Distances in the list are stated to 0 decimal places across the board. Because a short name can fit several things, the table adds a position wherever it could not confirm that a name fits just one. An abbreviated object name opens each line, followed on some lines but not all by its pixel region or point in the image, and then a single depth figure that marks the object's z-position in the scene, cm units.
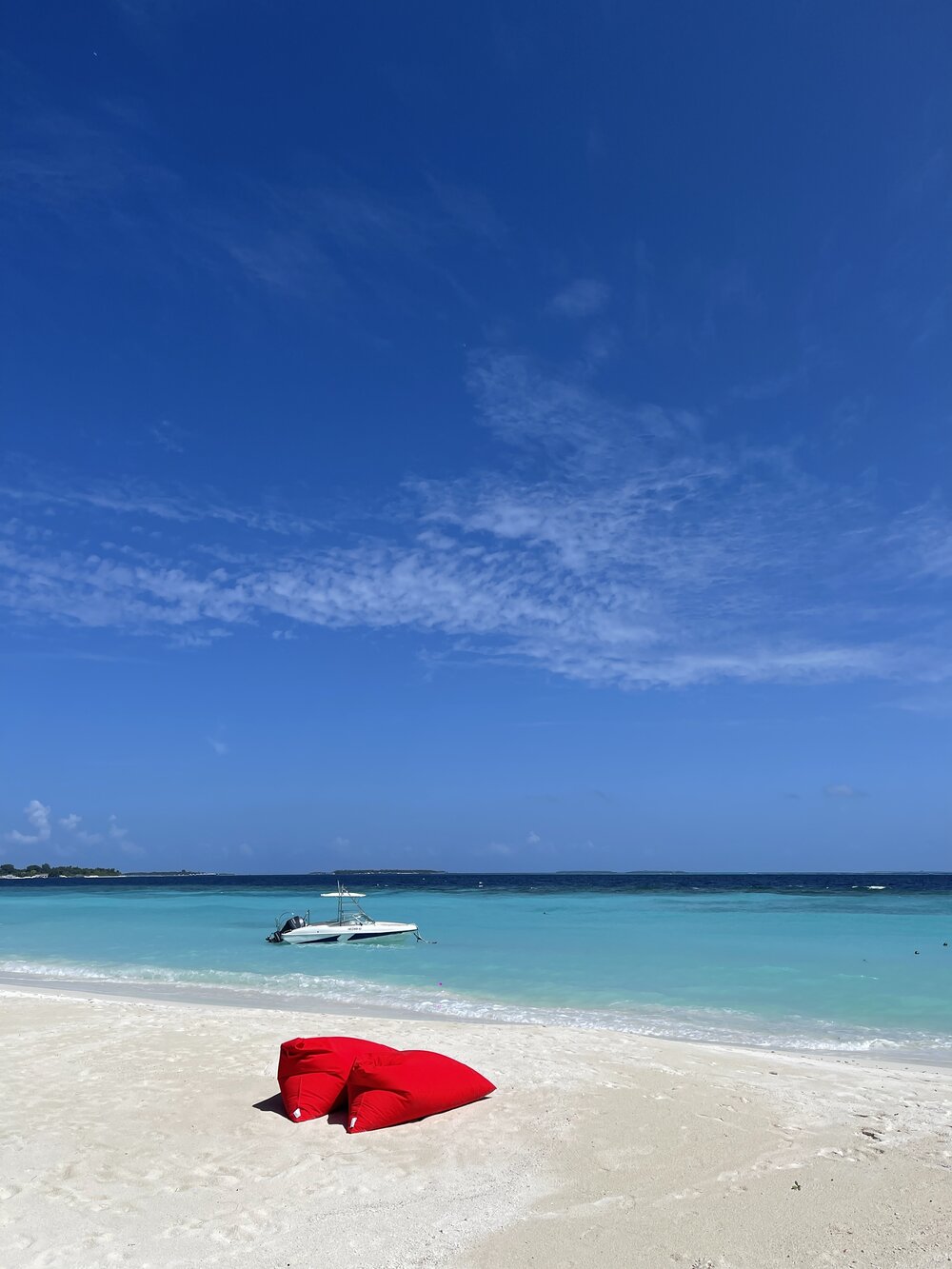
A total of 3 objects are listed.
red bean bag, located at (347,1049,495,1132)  749
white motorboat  3094
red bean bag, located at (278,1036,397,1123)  780
